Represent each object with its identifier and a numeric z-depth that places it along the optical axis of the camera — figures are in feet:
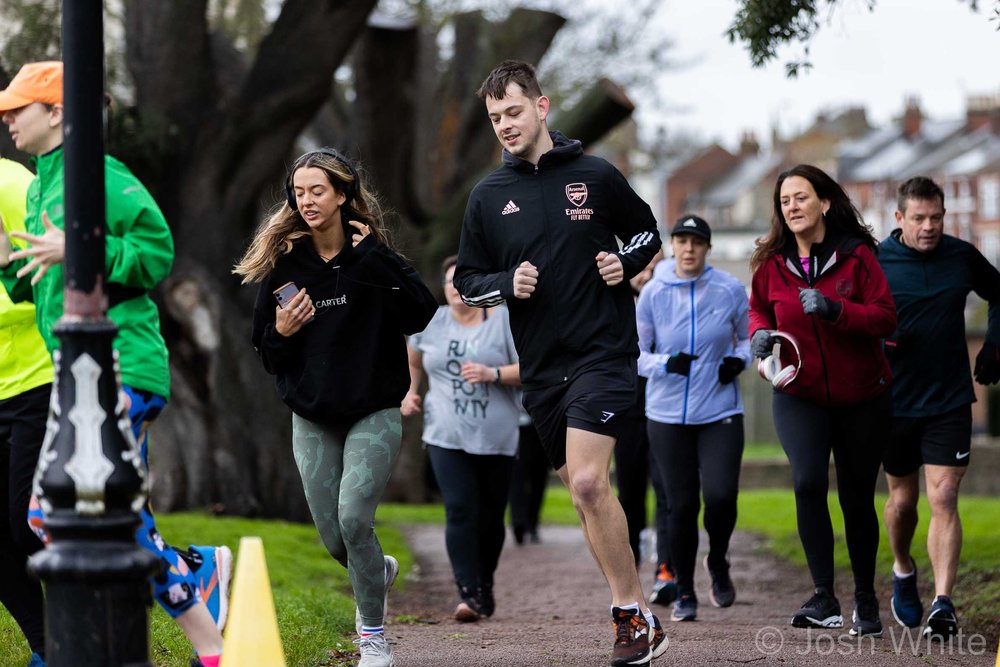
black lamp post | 26.63
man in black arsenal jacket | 34.82
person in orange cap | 30.44
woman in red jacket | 42.90
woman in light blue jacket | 50.65
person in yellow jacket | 32.37
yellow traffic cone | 28.43
